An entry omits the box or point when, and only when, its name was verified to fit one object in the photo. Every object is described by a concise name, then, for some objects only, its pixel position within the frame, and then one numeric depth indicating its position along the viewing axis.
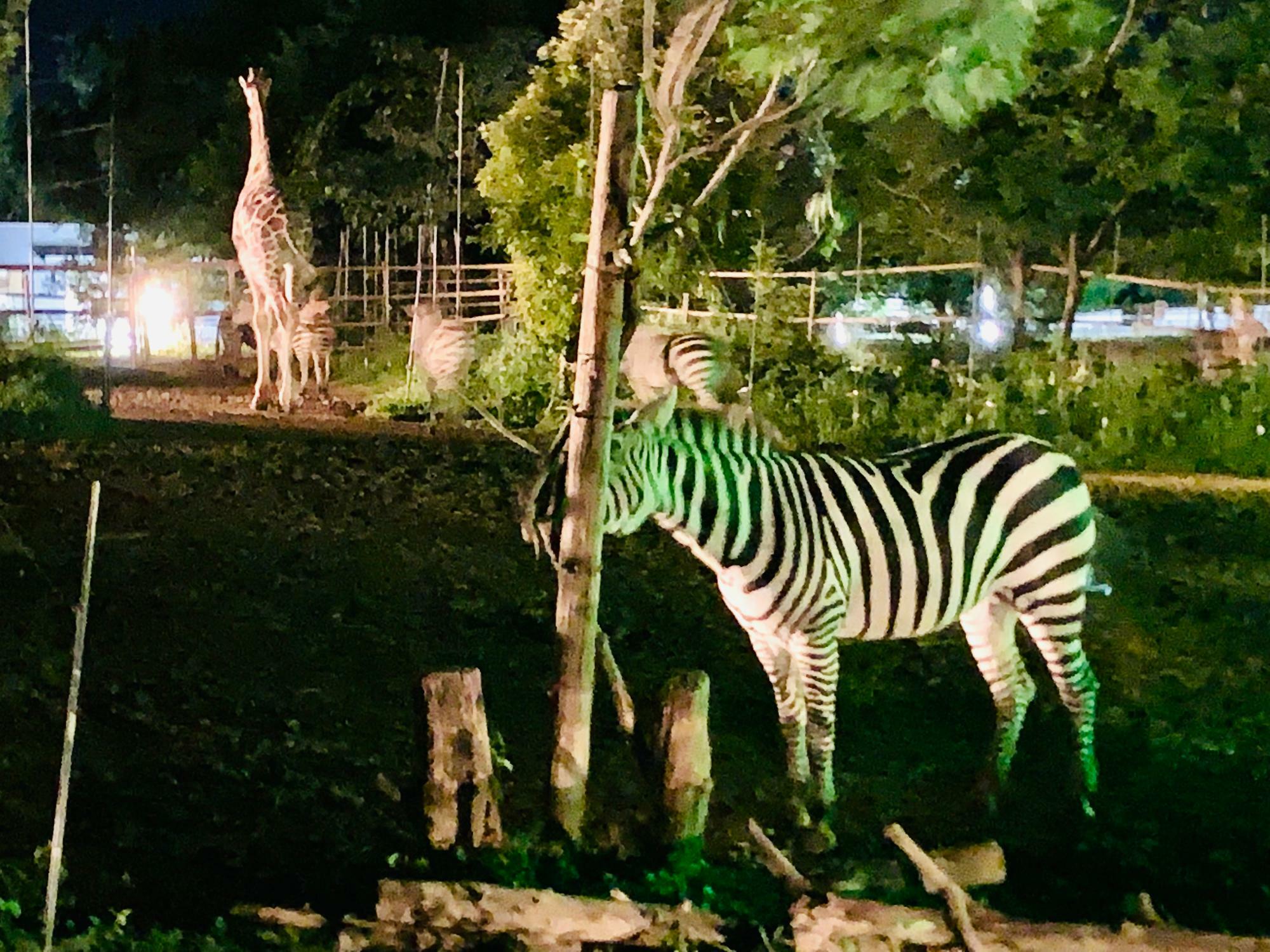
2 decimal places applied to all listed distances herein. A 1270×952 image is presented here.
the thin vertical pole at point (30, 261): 16.66
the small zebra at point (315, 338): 20.12
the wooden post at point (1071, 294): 20.84
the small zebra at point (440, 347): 19.08
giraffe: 19.33
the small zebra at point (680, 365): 14.02
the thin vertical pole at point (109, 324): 15.62
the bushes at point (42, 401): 15.51
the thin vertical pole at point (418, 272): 23.02
